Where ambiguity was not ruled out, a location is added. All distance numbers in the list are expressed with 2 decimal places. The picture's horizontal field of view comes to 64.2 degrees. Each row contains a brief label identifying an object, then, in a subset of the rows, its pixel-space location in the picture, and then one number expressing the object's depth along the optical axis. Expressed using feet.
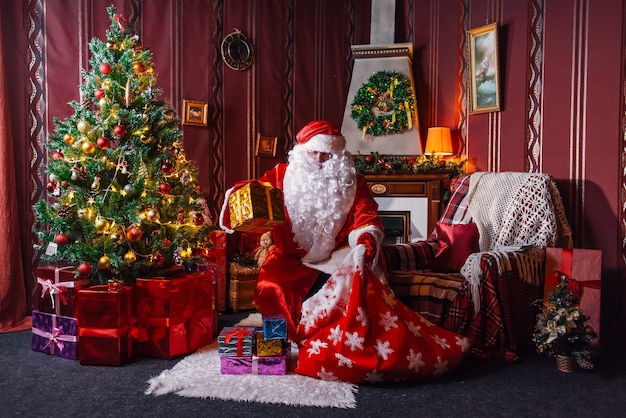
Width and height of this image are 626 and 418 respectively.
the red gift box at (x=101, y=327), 9.74
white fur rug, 8.09
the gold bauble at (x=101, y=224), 10.19
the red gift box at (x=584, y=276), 10.43
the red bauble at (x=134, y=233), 10.28
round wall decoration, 16.33
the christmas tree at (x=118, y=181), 10.44
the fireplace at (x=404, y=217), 16.29
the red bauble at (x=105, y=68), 10.63
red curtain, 12.55
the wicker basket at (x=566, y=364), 9.46
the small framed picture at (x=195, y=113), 15.51
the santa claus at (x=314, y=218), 10.13
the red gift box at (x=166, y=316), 10.11
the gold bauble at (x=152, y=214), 10.48
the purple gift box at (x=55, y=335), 10.25
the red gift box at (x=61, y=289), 10.42
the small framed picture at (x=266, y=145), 16.98
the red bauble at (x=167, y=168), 11.00
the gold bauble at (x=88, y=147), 10.29
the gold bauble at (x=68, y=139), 10.46
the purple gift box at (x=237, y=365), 9.25
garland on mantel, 15.96
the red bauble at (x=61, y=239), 10.21
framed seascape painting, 15.19
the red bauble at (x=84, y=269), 10.14
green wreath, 17.49
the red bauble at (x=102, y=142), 10.34
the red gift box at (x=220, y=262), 14.43
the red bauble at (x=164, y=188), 10.69
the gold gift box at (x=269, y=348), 9.24
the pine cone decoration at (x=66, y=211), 10.40
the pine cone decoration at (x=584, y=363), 9.27
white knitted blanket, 11.87
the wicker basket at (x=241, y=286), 14.55
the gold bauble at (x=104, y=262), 10.18
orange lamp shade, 16.39
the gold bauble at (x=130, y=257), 10.38
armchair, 10.29
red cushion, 12.41
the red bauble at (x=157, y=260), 10.55
